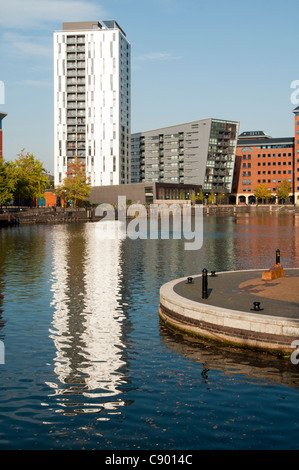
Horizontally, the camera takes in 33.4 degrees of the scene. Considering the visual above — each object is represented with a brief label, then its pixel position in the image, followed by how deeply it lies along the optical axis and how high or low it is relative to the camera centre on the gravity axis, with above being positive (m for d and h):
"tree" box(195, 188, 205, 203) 193.81 +5.68
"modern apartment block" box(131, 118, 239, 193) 197.31 +34.29
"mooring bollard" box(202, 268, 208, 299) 16.98 -2.54
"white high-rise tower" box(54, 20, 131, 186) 164.62 +38.38
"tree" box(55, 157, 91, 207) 134.50 +6.55
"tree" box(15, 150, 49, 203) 107.25 +7.78
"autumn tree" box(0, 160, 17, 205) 94.86 +5.91
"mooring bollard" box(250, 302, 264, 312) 15.03 -2.90
